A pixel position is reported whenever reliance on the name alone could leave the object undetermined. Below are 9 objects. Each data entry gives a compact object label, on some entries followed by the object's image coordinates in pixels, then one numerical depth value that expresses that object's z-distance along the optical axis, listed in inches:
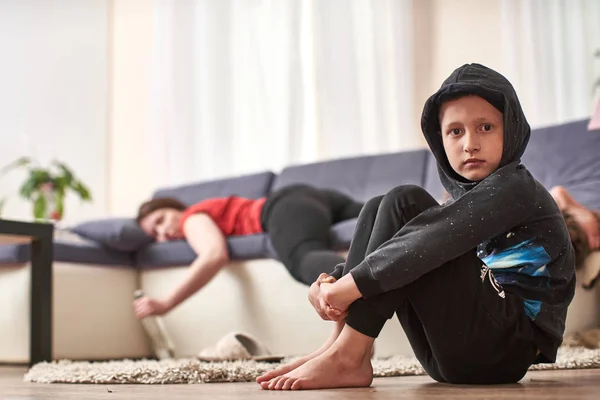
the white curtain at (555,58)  146.9
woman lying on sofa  99.8
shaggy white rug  62.4
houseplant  152.4
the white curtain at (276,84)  163.3
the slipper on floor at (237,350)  90.1
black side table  93.9
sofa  110.2
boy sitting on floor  46.1
